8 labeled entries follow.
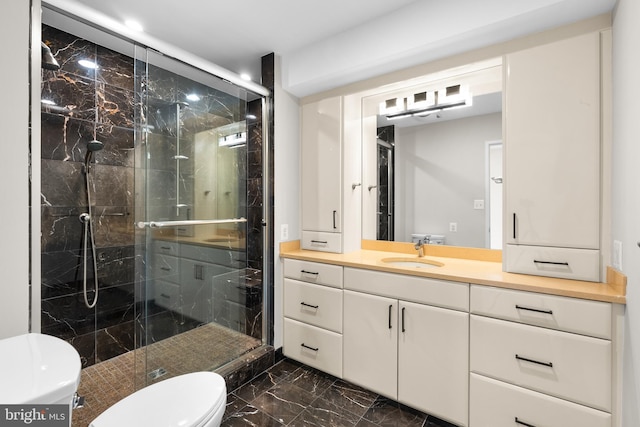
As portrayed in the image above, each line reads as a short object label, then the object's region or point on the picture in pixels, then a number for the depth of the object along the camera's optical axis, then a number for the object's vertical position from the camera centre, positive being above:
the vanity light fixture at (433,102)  2.17 +0.84
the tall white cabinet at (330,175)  2.41 +0.31
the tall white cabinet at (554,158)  1.51 +0.29
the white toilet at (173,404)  1.08 -0.76
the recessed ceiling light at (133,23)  2.01 +1.29
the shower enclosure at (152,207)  1.79 +0.04
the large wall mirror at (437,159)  2.10 +0.42
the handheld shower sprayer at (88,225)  2.19 -0.10
